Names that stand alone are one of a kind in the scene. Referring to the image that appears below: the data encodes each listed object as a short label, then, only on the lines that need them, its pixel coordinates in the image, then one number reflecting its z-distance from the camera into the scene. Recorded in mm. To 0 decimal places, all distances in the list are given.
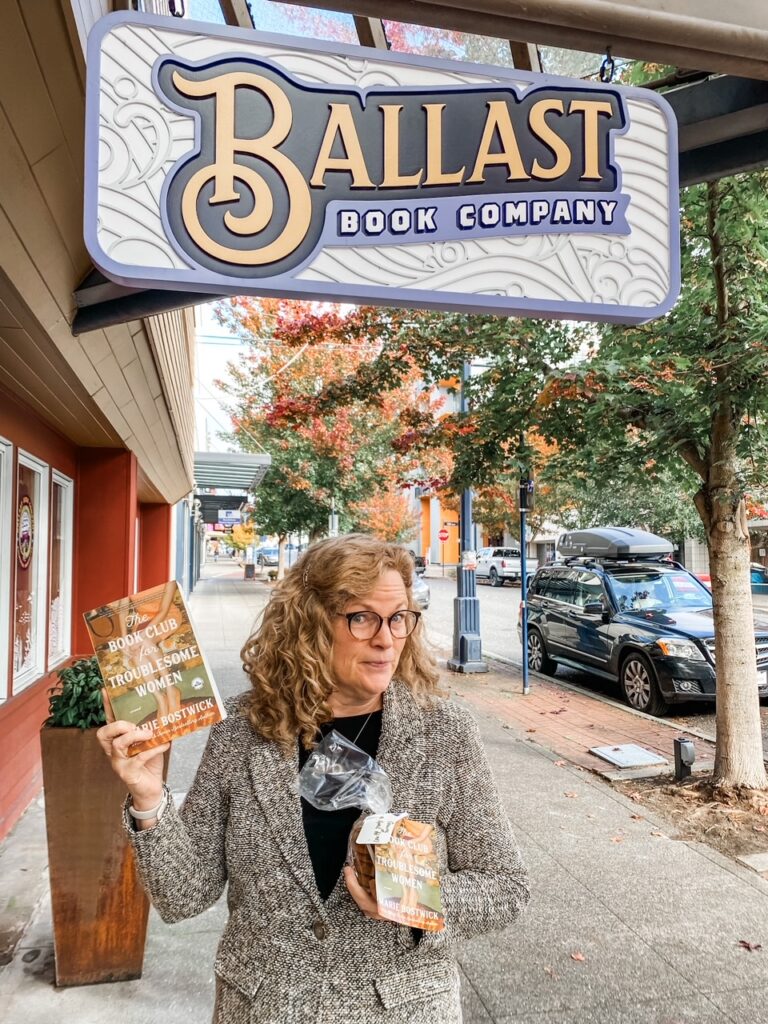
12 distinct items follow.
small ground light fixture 5738
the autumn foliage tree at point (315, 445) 18297
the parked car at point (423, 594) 17317
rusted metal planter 2914
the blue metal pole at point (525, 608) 9562
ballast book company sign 1839
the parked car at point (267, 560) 53344
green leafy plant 2932
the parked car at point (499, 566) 34438
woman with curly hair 1511
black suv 8133
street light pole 10820
